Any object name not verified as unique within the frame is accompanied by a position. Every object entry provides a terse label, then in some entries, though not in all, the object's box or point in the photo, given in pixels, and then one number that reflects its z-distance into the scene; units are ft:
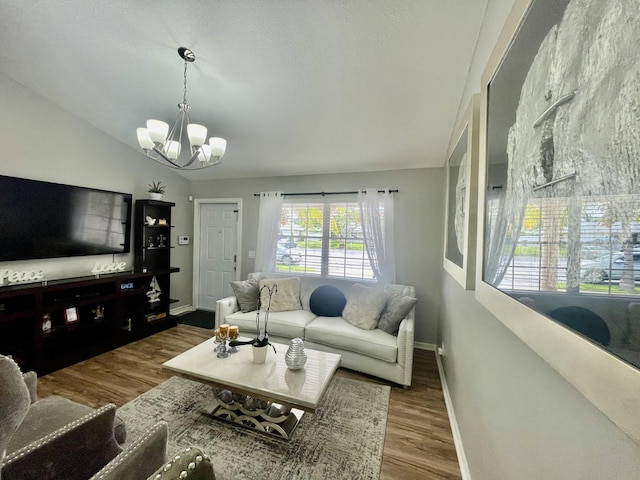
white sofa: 7.50
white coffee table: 5.15
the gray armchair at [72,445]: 1.72
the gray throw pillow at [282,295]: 10.23
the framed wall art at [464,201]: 3.81
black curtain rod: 10.80
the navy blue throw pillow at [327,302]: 9.91
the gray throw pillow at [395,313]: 8.21
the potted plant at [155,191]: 11.60
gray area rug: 4.91
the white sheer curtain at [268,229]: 12.42
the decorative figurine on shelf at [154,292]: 11.88
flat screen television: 7.79
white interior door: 13.97
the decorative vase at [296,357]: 5.87
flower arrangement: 6.15
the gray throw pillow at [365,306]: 8.70
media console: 7.63
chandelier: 5.98
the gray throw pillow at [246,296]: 10.28
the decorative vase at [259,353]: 6.13
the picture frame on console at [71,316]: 8.79
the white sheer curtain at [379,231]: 10.55
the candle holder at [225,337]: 6.68
